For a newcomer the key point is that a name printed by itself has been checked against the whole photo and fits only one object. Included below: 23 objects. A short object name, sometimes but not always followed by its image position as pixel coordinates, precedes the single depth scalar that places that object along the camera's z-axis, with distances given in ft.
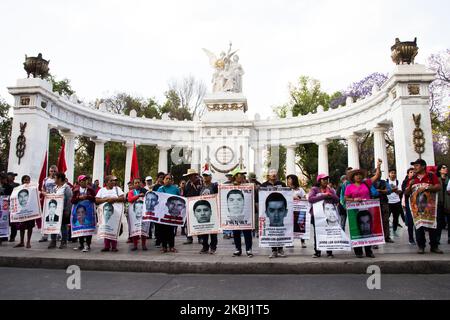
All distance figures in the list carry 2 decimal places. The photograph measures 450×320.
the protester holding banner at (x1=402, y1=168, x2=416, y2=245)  31.58
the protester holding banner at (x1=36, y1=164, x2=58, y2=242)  37.47
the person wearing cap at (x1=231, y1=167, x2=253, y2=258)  27.43
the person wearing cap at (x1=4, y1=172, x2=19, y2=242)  37.17
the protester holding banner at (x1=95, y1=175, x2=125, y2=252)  31.27
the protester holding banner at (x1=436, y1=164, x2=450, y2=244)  29.60
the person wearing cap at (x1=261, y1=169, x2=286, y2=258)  29.81
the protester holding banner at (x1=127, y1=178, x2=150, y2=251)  32.12
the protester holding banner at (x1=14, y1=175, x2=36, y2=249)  32.68
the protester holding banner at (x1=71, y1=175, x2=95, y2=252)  31.57
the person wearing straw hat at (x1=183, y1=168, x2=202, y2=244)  35.86
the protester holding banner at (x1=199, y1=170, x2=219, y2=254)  29.43
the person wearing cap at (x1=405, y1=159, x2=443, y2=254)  26.73
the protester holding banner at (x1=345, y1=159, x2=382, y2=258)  26.69
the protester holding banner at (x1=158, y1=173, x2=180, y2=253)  30.17
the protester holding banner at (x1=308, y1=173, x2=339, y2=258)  27.45
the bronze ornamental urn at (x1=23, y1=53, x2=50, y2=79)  70.90
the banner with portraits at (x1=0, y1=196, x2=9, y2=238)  35.27
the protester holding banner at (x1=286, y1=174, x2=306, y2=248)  30.78
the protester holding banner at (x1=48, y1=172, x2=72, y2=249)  33.41
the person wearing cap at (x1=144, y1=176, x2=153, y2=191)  37.15
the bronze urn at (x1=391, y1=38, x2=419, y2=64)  59.52
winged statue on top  105.70
